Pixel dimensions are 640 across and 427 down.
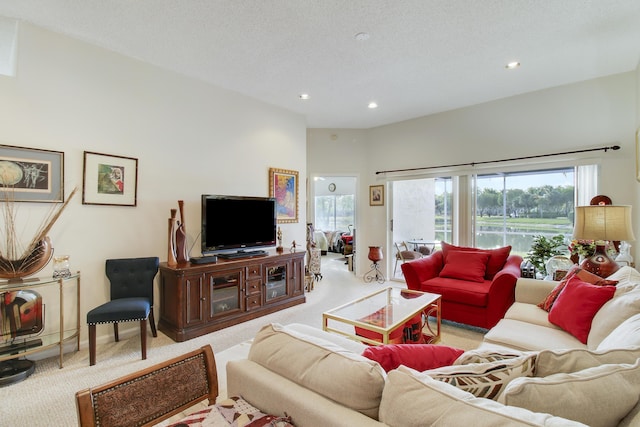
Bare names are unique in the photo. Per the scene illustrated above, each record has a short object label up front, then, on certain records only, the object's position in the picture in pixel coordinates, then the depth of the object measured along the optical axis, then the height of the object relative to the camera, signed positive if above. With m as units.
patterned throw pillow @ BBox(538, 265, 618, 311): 2.26 -0.53
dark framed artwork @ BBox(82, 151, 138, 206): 2.96 +0.36
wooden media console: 3.11 -0.91
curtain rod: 3.64 +0.77
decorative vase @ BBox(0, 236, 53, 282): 2.40 -0.39
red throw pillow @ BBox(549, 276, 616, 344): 2.00 -0.66
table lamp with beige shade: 2.58 -0.15
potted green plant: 3.82 -0.49
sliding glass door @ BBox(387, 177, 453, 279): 5.11 -0.02
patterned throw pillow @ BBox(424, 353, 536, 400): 0.96 -0.54
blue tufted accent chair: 2.59 -0.82
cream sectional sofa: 0.81 -0.53
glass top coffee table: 2.41 -0.90
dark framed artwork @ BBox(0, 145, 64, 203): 2.55 +0.36
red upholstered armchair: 3.08 -0.79
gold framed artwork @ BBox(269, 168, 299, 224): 4.63 +0.34
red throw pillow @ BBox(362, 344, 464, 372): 1.19 -0.58
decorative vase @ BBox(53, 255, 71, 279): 2.59 -0.46
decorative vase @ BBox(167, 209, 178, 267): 3.22 -0.32
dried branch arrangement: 2.42 -0.29
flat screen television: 3.54 -0.12
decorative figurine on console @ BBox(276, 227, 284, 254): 4.60 -0.37
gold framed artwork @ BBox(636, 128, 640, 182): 3.12 +0.61
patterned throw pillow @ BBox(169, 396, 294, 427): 1.02 -0.73
